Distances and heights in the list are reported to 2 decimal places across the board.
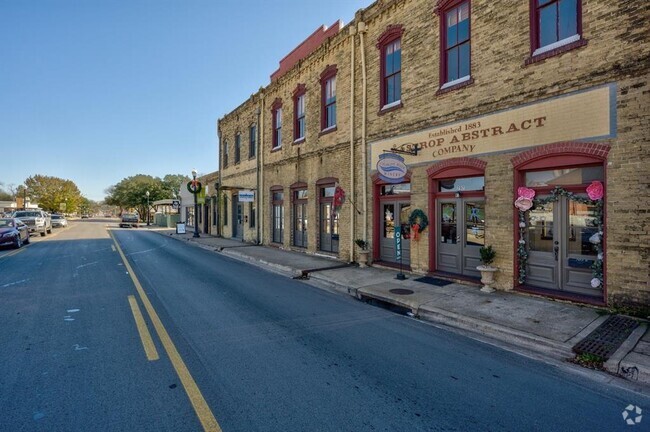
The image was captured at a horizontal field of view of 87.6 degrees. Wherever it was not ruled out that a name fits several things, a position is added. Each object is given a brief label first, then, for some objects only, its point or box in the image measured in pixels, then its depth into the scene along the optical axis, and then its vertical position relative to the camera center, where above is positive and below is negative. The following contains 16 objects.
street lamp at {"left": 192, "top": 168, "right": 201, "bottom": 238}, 25.38 +1.68
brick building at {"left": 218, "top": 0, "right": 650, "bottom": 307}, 6.34 +1.61
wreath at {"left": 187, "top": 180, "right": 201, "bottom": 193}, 26.80 +1.91
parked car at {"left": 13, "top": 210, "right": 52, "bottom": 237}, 25.84 -0.61
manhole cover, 7.95 -2.03
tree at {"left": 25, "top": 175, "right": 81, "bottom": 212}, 81.75 +4.80
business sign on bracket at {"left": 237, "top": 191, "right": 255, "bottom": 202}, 18.75 +0.70
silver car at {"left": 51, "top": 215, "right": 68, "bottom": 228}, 41.31 -1.28
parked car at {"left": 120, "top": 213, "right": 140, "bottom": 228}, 45.04 -1.41
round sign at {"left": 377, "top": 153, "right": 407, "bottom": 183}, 9.25 +1.10
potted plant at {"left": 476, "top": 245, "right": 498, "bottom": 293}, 7.96 -1.49
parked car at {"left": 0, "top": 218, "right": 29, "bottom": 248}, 16.92 -1.08
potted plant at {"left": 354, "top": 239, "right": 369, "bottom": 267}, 11.58 -1.54
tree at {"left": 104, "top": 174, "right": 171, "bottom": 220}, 63.88 +3.83
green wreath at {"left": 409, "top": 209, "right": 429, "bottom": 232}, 9.81 -0.38
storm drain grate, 4.72 -2.05
